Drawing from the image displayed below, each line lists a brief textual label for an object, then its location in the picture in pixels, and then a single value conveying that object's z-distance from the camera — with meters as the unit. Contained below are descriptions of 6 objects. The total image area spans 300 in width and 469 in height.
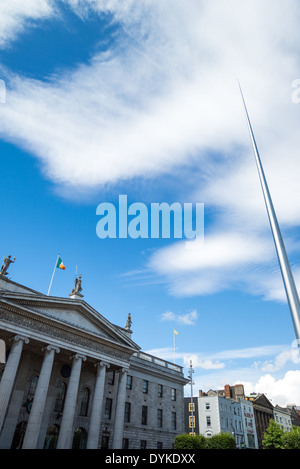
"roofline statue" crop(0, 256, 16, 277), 29.84
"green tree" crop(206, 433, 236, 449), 41.03
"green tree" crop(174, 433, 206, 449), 38.12
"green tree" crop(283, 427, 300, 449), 52.62
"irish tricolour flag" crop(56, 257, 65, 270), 34.78
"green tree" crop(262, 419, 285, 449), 62.43
